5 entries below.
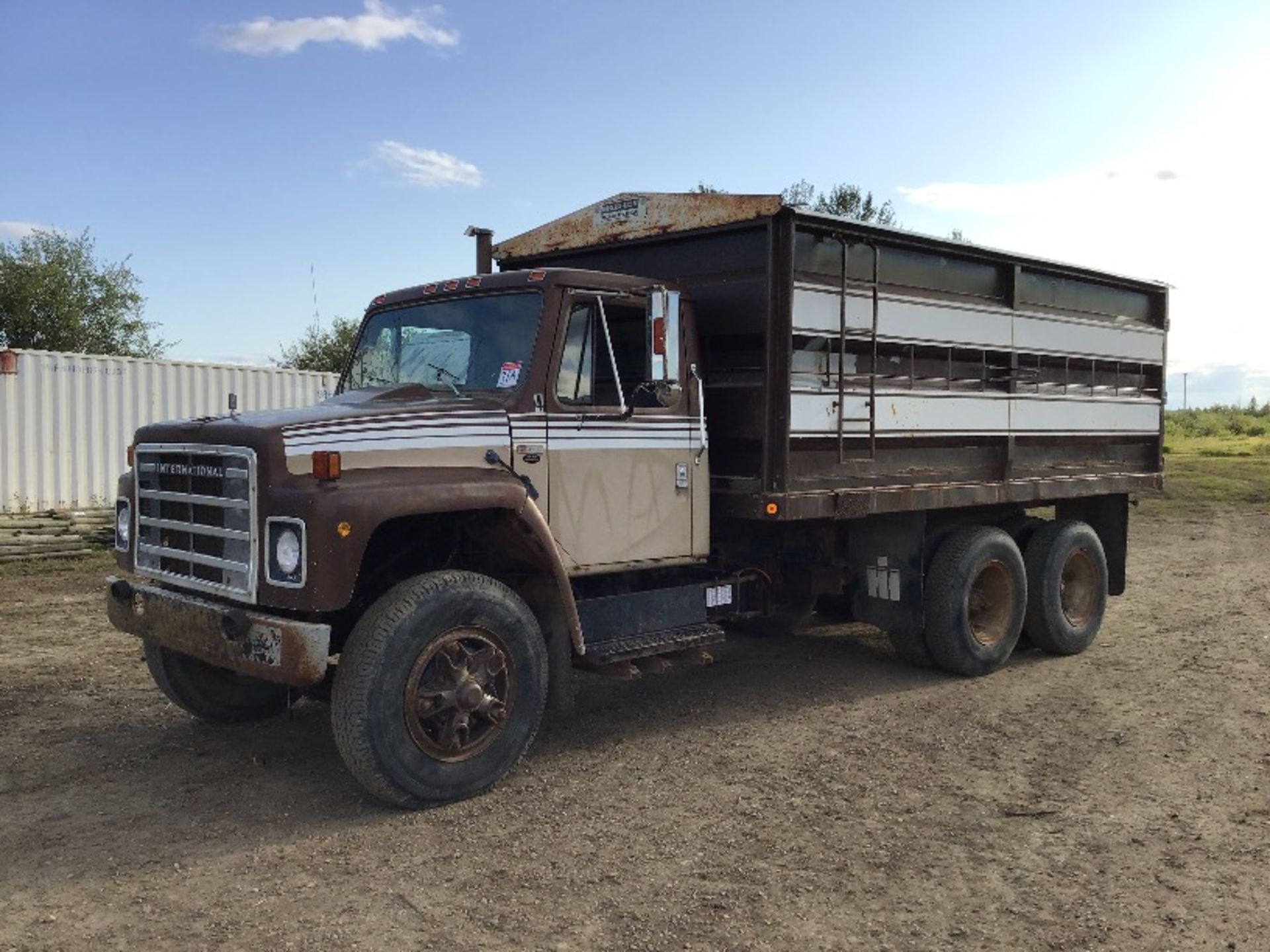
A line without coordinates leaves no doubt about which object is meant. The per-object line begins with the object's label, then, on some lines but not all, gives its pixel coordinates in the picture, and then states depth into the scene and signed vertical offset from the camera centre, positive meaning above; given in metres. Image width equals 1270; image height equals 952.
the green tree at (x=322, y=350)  30.60 +2.37
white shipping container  13.59 +0.23
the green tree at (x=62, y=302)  26.55 +3.25
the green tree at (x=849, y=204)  30.03 +6.58
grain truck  4.81 -0.26
